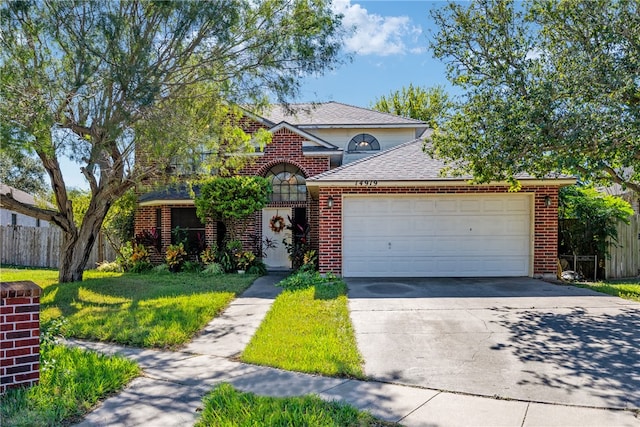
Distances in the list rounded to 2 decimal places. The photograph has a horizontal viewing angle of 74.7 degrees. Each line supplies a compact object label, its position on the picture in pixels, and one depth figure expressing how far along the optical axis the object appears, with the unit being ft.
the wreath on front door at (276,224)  46.16
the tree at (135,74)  23.84
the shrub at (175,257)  43.93
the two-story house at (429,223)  36.09
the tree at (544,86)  23.79
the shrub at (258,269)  42.32
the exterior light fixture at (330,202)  36.32
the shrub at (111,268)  47.01
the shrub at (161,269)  43.87
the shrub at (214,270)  41.74
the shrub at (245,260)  42.83
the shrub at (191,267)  43.96
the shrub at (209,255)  44.11
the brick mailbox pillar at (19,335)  13.34
